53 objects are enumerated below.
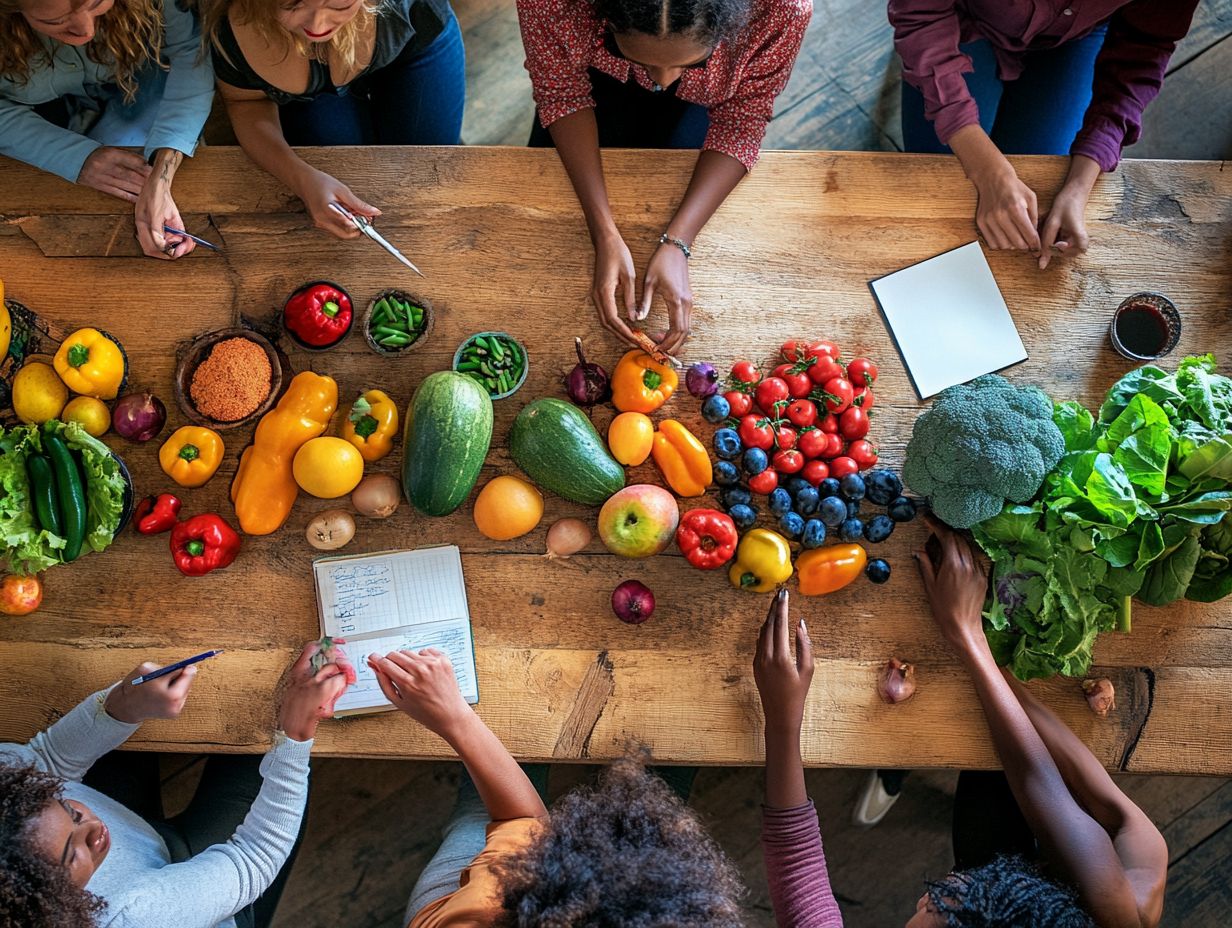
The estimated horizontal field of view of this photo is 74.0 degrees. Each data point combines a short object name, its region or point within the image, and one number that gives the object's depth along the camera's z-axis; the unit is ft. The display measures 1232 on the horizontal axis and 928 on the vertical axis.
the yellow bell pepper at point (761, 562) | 5.27
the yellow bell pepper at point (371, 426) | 5.38
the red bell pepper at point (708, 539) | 5.31
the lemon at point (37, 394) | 5.34
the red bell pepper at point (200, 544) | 5.27
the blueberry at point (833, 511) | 5.35
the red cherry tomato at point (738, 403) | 5.51
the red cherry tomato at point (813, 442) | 5.39
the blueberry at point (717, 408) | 5.48
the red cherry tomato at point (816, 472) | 5.43
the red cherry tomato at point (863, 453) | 5.49
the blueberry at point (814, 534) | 5.34
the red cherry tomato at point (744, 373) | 5.56
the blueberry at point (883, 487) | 5.43
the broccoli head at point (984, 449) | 4.92
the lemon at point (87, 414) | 5.39
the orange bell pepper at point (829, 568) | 5.30
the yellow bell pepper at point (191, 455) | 5.36
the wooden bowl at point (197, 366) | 5.44
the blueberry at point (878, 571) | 5.36
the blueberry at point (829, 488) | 5.42
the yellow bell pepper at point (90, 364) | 5.33
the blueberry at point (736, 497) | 5.46
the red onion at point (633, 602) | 5.29
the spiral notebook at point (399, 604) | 5.38
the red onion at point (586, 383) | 5.50
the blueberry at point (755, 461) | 5.39
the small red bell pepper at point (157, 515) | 5.39
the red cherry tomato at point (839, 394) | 5.41
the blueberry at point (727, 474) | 5.45
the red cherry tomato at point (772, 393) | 5.48
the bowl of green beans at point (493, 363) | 5.52
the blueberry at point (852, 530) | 5.37
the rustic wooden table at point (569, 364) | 5.34
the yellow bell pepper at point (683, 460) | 5.41
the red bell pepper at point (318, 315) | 5.49
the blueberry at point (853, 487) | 5.36
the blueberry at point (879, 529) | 5.39
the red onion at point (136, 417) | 5.42
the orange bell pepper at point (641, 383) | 5.46
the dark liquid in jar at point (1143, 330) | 5.56
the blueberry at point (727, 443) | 5.45
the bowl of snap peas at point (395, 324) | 5.57
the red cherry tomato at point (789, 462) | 5.41
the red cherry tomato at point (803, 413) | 5.42
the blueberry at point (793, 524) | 5.38
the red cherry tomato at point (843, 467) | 5.44
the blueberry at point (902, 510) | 5.42
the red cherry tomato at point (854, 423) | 5.46
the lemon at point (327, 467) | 5.19
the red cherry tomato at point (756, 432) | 5.40
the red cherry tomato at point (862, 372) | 5.52
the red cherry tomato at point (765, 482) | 5.41
